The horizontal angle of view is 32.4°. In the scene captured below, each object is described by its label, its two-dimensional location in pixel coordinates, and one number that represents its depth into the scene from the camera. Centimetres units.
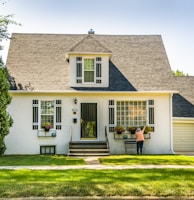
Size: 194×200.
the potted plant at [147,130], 1773
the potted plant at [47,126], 1745
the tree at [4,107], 1580
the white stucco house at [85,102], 1755
